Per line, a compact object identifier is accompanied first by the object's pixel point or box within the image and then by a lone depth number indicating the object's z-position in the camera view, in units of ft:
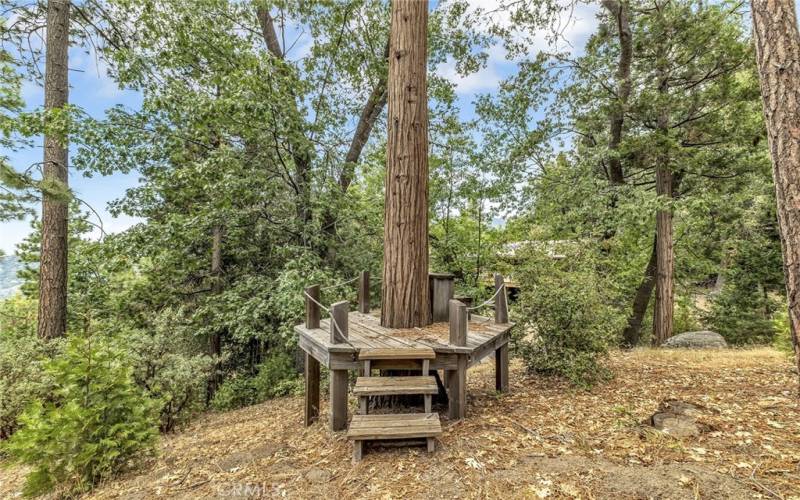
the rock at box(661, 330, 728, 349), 27.59
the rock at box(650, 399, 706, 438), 9.73
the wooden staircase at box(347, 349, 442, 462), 8.96
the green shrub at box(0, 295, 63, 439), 15.10
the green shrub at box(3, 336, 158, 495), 9.23
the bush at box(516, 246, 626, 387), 15.25
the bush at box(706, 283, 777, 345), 35.88
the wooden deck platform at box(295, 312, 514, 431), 10.66
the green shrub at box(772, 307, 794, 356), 19.73
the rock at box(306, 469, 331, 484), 8.55
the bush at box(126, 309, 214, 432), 15.75
